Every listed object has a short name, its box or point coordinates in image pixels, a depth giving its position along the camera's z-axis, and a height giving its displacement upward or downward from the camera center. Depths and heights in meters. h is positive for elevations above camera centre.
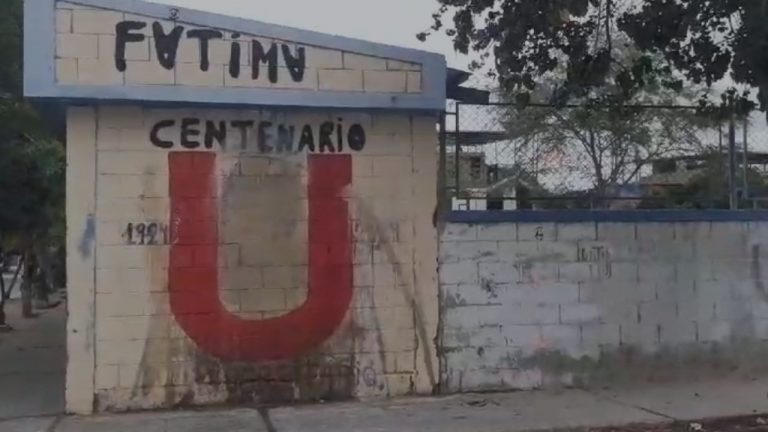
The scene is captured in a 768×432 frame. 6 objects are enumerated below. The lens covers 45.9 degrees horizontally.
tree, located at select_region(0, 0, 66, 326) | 11.32 +1.10
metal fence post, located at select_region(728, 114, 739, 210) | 10.54 +0.74
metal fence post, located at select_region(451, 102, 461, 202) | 9.73 +0.83
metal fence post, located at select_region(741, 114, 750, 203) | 10.58 +0.71
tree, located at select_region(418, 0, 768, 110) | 8.31 +1.96
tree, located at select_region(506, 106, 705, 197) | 10.07 +1.02
